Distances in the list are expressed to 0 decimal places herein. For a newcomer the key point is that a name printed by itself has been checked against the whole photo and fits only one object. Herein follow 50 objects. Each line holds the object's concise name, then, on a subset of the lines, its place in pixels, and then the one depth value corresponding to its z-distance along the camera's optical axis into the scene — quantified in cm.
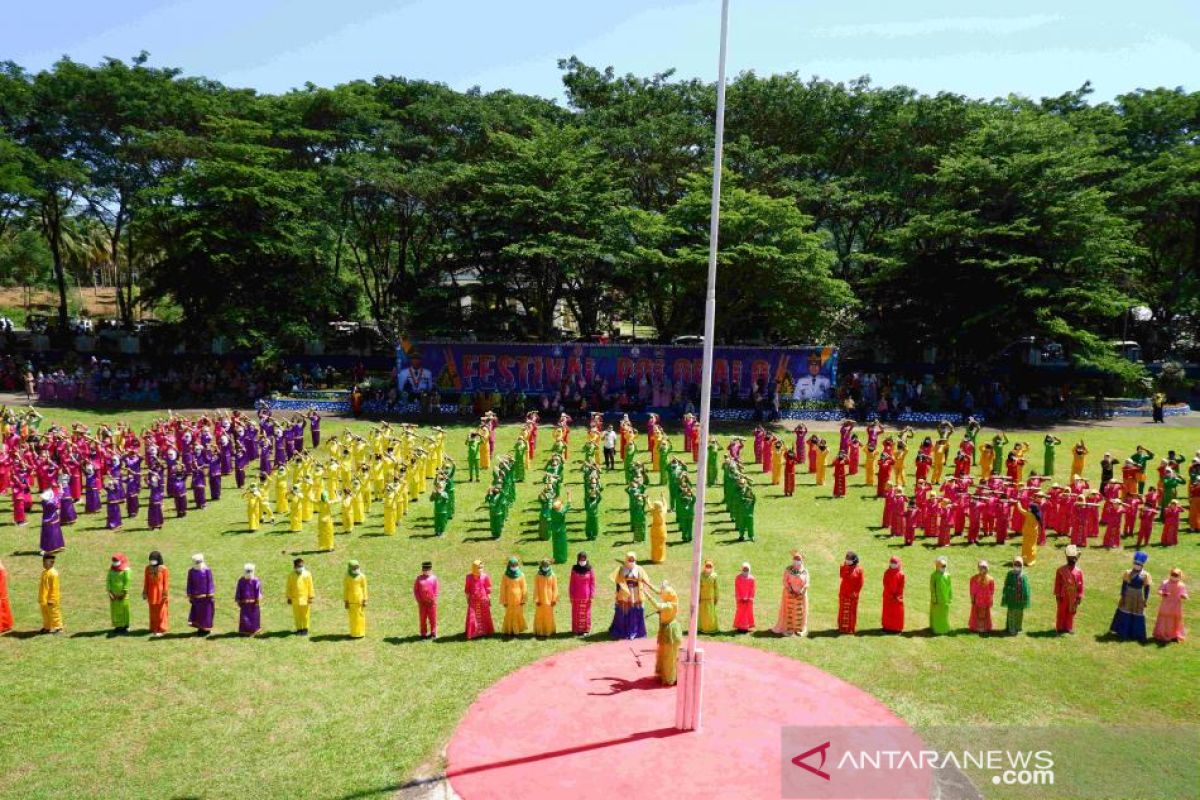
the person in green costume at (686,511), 1731
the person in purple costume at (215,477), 2070
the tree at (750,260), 3200
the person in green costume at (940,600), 1255
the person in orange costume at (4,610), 1270
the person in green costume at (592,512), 1750
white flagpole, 935
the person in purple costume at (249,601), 1254
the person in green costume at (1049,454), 2380
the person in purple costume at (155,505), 1822
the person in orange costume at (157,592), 1253
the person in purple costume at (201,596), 1258
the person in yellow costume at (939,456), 2209
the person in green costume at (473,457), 2289
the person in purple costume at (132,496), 1927
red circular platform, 881
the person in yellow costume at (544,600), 1256
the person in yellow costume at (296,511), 1814
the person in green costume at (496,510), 1772
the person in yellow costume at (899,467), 2148
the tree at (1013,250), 3266
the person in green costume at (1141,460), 2029
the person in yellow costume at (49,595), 1259
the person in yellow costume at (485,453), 2417
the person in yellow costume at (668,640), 1084
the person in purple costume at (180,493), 1914
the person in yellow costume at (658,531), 1609
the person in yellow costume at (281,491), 1897
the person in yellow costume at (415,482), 2053
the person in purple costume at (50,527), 1636
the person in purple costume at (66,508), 1862
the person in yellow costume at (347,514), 1809
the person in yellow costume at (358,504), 1839
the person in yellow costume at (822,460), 2261
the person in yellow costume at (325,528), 1686
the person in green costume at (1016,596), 1258
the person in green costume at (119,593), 1260
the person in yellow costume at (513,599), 1262
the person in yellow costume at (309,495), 1853
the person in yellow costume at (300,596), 1261
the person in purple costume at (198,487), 1992
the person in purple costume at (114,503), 1834
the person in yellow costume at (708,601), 1258
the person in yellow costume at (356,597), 1238
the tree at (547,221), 3353
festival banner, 3322
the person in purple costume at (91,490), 1923
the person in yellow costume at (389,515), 1792
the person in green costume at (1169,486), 1892
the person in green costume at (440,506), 1778
